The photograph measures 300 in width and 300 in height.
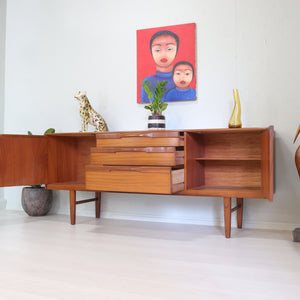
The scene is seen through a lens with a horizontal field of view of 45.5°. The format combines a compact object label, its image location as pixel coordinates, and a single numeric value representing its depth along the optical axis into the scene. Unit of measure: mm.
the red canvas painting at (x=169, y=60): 2691
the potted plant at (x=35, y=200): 3004
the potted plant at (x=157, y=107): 2512
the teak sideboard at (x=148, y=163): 2172
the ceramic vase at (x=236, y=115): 2350
